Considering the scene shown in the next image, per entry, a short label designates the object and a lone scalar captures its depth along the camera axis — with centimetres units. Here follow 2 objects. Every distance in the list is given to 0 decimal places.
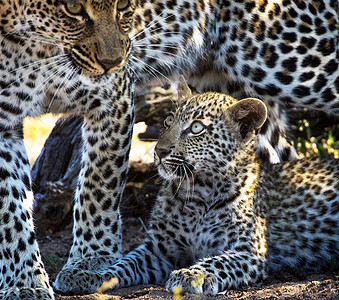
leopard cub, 1177
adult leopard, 1173
